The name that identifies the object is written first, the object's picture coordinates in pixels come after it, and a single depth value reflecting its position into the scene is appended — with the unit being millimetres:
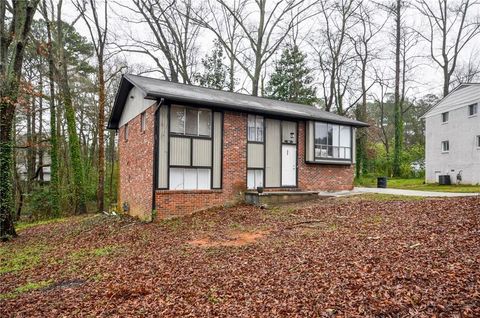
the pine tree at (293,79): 26906
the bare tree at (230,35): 23234
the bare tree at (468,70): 27281
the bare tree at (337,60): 25156
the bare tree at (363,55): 25453
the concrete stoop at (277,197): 12383
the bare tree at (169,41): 20719
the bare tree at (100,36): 17203
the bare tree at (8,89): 10430
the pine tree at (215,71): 25188
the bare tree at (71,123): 17375
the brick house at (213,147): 11148
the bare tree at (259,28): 23078
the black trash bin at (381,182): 19422
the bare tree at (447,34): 24984
